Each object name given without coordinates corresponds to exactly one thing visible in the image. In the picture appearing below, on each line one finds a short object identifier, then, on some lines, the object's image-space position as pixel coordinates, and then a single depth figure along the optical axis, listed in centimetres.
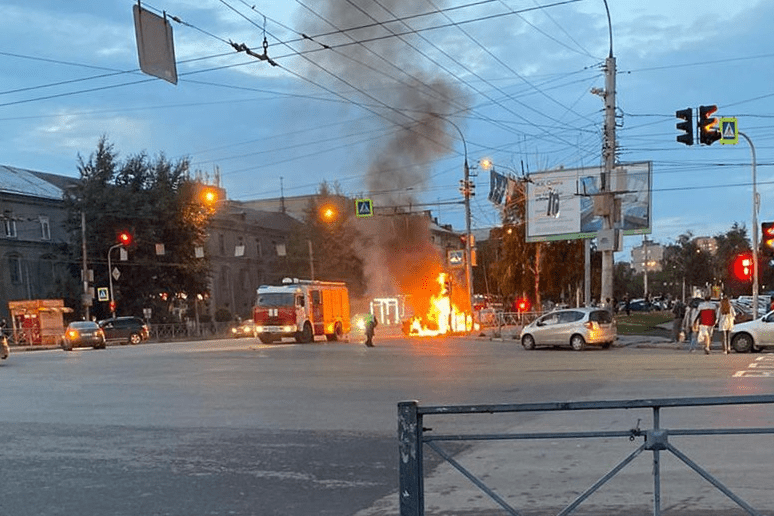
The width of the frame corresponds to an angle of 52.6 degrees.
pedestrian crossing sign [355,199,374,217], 3712
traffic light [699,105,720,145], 2064
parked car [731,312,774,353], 2289
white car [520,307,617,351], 2720
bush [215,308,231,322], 6419
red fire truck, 3472
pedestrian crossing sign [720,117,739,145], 2225
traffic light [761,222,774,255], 2281
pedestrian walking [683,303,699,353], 2442
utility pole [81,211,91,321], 4688
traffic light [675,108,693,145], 2070
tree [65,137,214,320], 5350
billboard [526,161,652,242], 3719
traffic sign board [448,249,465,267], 4003
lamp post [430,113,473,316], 3972
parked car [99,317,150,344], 4647
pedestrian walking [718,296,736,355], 2316
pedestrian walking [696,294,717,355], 2306
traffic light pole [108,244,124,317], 5000
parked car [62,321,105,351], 3775
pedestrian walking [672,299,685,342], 2867
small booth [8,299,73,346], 4500
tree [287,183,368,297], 6612
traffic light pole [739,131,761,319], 3038
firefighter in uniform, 3105
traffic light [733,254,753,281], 2900
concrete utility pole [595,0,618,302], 2942
